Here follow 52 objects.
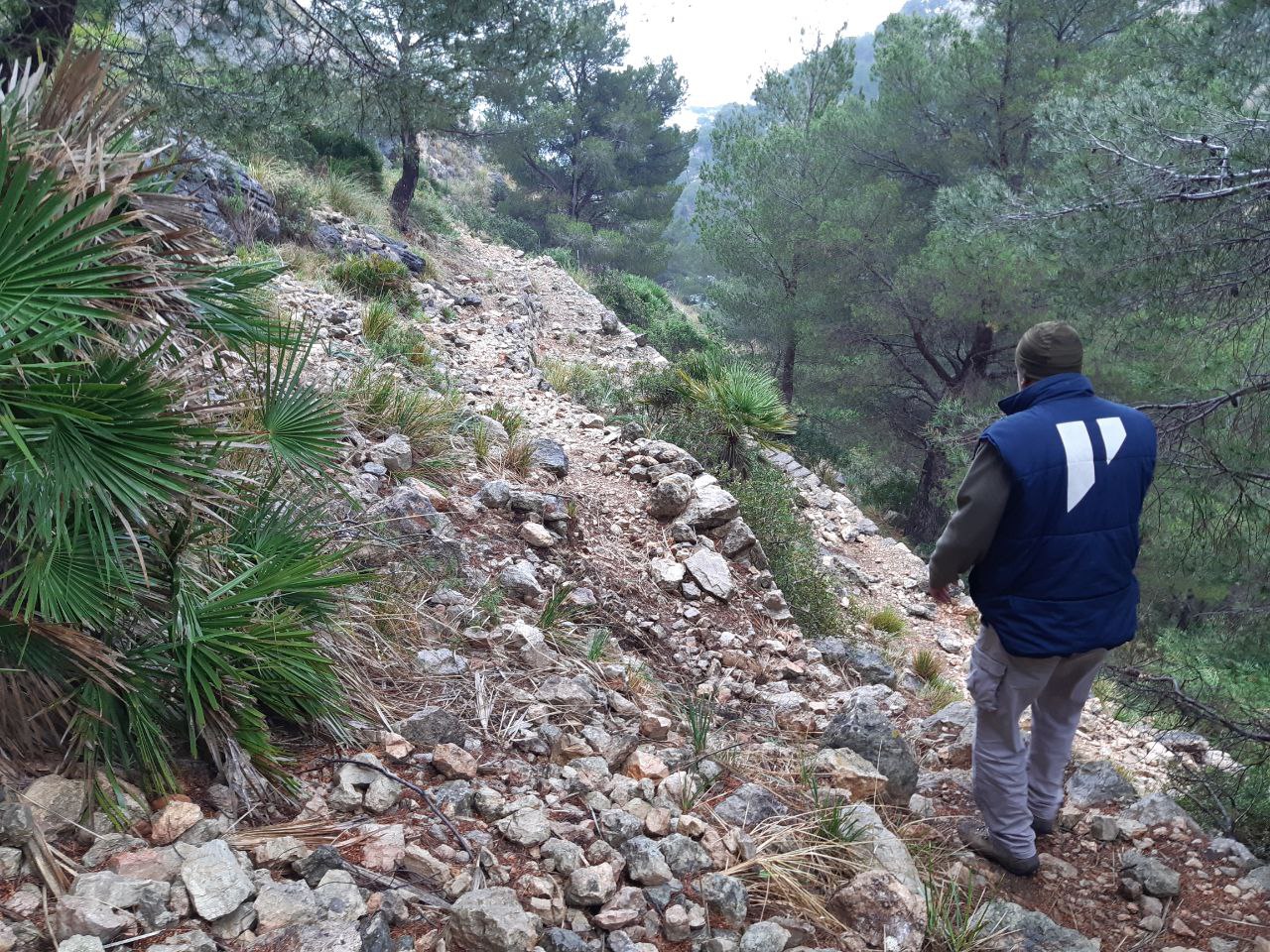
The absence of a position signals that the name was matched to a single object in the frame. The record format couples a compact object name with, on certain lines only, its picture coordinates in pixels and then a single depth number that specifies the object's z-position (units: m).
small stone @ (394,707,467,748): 2.98
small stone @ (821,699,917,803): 3.55
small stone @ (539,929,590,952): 2.13
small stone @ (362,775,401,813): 2.55
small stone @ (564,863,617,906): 2.35
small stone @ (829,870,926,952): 2.48
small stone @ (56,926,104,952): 1.67
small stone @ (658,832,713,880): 2.59
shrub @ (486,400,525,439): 6.69
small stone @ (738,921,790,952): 2.30
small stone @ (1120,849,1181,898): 3.13
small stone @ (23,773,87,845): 2.00
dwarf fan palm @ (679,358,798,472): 7.62
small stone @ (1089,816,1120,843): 3.44
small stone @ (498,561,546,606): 4.45
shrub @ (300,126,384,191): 16.58
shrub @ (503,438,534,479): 6.06
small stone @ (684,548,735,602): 5.51
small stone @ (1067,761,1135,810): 3.82
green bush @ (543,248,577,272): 21.05
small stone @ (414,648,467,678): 3.46
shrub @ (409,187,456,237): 17.53
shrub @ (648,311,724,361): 17.97
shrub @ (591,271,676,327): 19.42
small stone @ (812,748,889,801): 3.39
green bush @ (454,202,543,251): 22.84
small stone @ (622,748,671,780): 3.13
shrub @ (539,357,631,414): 8.74
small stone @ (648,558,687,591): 5.45
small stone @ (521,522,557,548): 5.05
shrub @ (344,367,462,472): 5.54
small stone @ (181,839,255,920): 1.89
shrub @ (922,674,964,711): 5.48
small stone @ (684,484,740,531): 6.16
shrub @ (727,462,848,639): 6.39
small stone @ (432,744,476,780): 2.85
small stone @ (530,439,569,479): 6.27
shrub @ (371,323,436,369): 7.31
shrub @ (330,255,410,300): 9.66
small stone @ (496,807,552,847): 2.54
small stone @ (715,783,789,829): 2.96
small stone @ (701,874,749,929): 2.44
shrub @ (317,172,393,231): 13.69
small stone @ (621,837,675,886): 2.48
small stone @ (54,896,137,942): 1.74
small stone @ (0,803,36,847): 1.92
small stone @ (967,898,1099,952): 2.61
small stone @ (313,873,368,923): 2.01
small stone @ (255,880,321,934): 1.92
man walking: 2.81
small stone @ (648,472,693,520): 6.20
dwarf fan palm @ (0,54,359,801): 2.04
